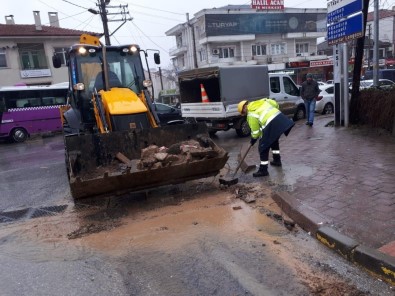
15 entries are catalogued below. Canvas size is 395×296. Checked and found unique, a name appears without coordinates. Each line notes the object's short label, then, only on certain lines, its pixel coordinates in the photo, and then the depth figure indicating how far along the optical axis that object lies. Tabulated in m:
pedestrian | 12.01
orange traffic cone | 12.21
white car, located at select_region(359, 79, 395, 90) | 23.39
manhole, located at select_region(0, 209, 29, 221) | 5.81
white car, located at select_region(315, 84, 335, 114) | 16.41
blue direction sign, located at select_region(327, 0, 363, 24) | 9.62
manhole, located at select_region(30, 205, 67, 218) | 5.79
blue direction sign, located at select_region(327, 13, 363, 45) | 9.57
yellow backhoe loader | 5.34
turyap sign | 43.38
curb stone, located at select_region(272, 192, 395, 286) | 3.17
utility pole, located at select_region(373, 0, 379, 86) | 17.73
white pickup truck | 11.43
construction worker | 6.45
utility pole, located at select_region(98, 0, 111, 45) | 21.70
